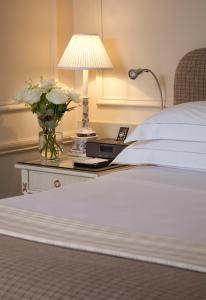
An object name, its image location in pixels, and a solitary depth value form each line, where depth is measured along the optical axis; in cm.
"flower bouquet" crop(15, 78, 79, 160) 296
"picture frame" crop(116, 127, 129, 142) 320
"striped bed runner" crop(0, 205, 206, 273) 142
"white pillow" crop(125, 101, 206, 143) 239
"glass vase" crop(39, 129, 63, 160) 304
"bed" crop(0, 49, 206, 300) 126
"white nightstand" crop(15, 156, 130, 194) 280
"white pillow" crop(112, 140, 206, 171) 237
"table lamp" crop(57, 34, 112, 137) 311
